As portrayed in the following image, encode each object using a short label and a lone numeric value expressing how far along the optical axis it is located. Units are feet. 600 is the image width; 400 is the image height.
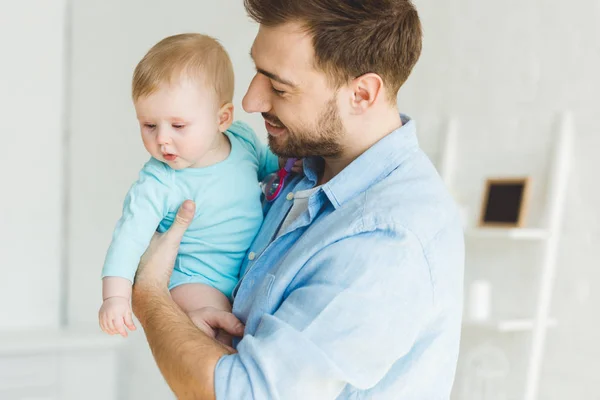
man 3.90
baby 5.05
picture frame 10.13
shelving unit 9.72
